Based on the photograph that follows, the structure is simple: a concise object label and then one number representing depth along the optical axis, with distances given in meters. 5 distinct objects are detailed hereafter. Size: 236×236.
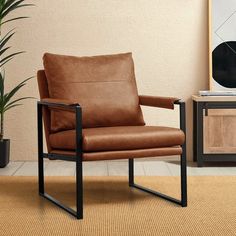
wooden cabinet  5.14
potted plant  5.06
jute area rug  3.13
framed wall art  5.46
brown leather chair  3.45
